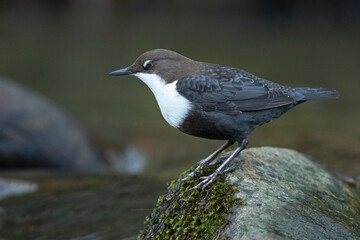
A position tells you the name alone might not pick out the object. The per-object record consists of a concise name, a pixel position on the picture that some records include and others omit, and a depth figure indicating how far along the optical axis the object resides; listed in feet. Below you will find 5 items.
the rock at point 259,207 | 18.60
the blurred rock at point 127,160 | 45.60
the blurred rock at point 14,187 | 37.55
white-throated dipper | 23.06
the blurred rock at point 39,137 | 43.37
